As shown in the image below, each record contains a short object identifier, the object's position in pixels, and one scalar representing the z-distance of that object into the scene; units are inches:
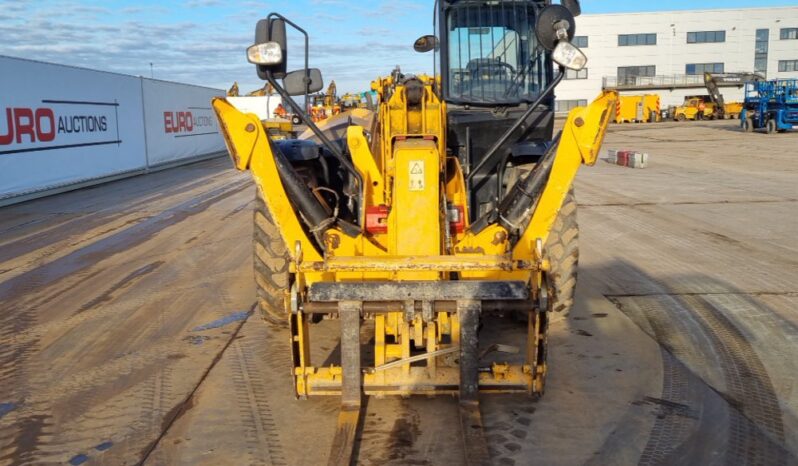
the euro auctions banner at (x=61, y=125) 584.1
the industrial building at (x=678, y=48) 2484.0
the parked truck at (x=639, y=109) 2098.9
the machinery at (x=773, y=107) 1326.3
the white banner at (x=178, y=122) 885.2
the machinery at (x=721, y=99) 1935.3
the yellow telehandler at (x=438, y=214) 162.7
